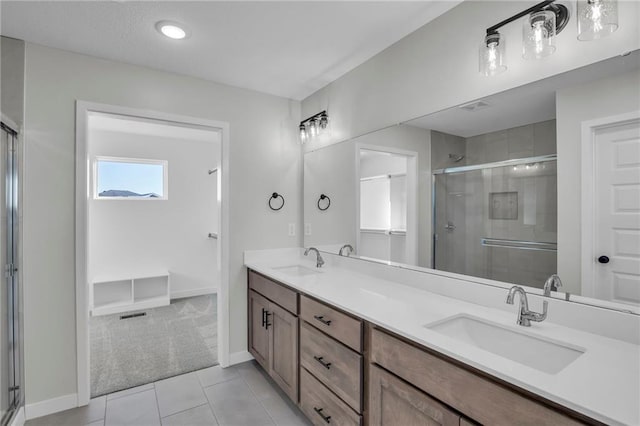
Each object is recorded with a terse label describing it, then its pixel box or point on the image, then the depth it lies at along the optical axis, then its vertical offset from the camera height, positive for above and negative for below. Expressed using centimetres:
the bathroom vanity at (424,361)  85 -52
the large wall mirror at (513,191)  115 +10
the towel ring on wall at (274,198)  292 +14
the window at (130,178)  423 +49
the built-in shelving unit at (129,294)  397 -108
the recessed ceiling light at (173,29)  186 +112
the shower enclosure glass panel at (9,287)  181 -44
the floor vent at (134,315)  383 -126
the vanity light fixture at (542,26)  127 +76
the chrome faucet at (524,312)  123 -40
